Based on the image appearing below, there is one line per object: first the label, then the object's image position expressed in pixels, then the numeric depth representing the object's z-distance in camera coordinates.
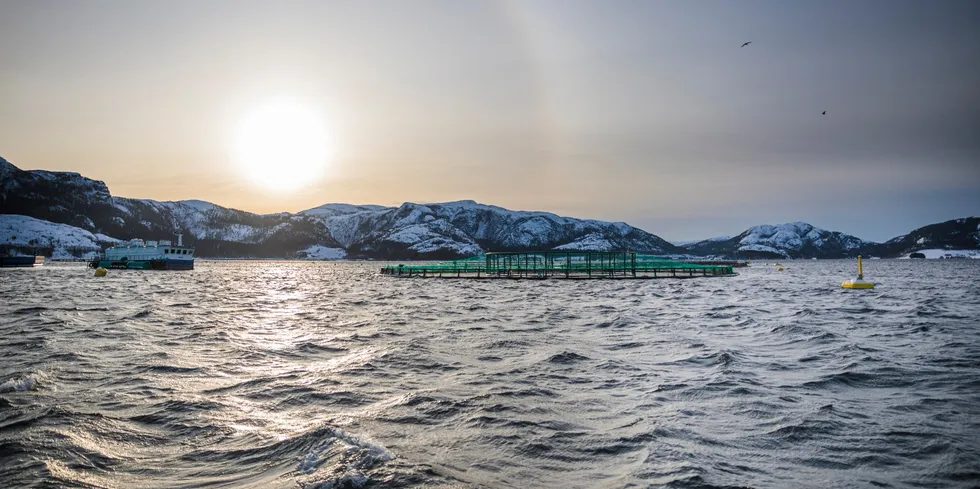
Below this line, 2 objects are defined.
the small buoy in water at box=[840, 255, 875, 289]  71.22
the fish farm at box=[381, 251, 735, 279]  112.31
